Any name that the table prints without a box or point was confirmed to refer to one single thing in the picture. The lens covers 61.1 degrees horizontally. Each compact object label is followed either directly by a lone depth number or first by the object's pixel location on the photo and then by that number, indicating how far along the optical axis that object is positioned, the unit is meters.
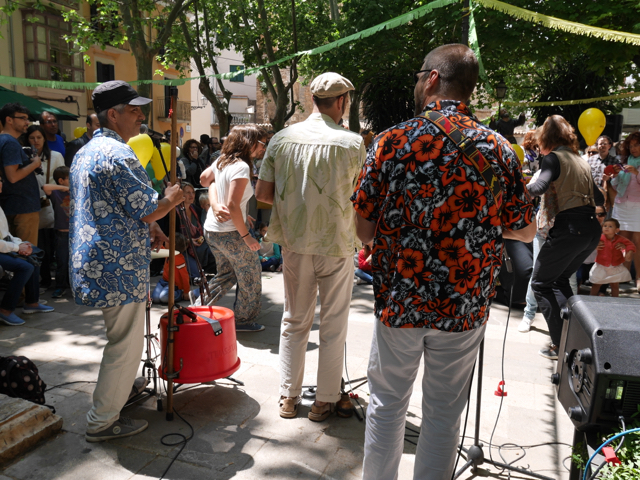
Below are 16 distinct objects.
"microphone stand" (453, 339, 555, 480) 2.76
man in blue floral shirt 2.77
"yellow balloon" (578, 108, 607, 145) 6.37
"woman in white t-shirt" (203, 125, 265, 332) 4.25
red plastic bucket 3.25
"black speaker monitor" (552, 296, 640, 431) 2.02
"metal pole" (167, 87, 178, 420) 3.03
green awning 9.64
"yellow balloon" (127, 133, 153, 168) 3.79
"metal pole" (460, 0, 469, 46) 3.78
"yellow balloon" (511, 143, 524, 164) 6.23
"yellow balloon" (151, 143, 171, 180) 4.32
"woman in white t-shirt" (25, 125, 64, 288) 6.33
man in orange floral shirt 2.02
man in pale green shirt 3.07
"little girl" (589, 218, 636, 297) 6.61
